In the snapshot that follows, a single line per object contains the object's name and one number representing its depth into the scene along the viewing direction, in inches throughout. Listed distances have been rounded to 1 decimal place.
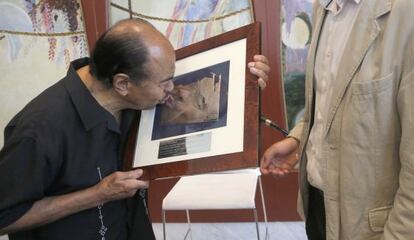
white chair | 69.4
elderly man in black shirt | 35.7
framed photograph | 37.5
